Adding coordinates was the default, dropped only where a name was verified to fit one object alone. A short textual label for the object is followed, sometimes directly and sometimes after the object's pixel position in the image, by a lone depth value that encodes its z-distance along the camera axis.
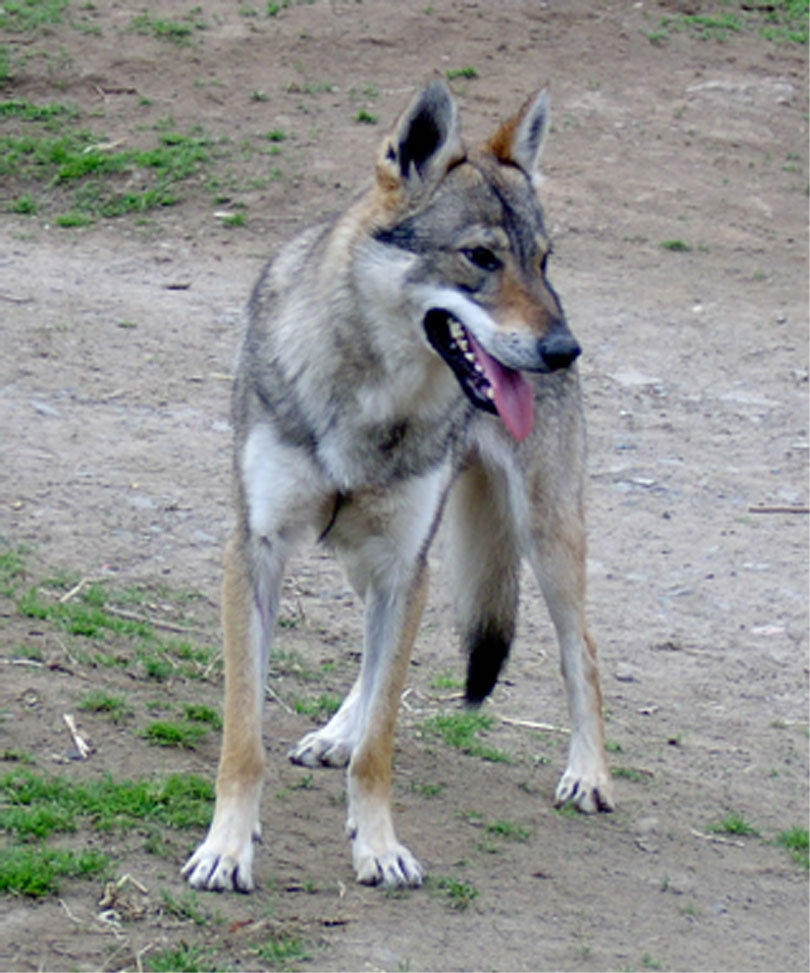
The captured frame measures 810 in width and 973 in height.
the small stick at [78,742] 9.08
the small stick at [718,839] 10.35
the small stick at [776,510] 16.27
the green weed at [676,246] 23.08
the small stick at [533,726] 11.88
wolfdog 8.37
